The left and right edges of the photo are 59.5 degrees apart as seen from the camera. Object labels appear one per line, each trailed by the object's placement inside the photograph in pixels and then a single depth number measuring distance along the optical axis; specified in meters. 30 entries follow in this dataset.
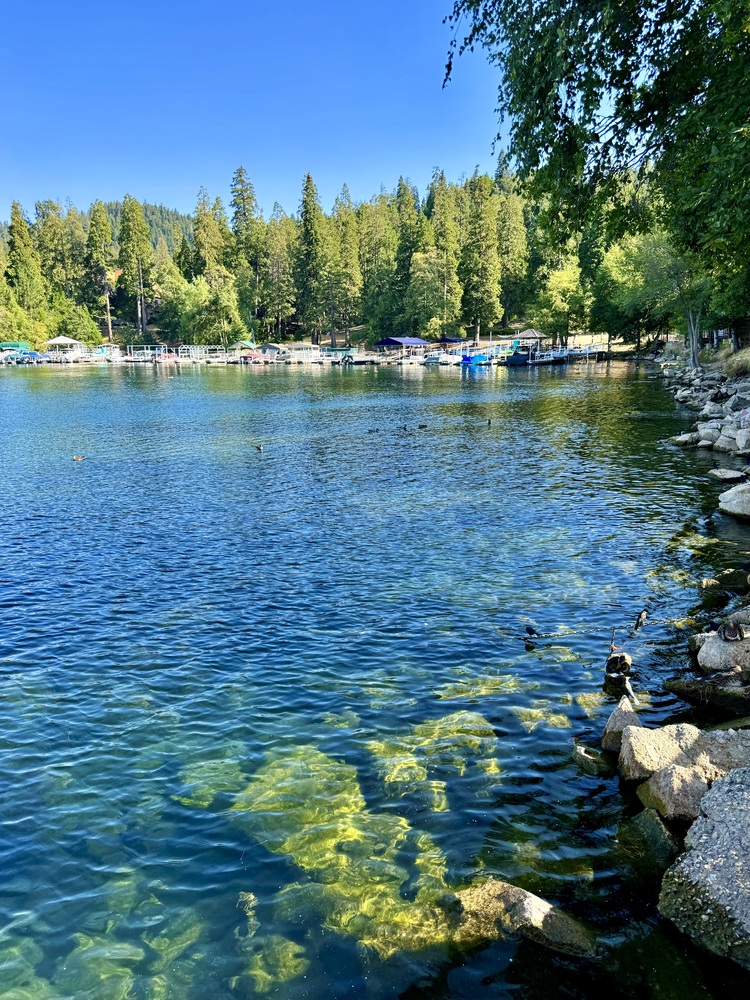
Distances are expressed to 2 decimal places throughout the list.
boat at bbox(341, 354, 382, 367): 139.00
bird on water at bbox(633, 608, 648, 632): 14.21
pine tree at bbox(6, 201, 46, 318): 152.38
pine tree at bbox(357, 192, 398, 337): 147.50
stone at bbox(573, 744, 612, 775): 9.45
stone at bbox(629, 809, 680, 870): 7.61
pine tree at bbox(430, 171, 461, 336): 135.38
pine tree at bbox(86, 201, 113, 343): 168.12
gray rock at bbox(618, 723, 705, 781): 8.68
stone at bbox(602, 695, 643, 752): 9.80
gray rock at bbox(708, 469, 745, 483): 27.29
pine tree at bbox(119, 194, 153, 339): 159.50
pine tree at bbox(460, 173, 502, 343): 132.00
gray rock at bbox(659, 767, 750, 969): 6.31
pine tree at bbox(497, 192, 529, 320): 142.25
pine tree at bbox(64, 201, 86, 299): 171.62
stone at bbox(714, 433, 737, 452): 33.53
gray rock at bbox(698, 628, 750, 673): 11.38
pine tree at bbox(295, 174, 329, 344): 150.88
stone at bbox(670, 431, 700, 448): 36.28
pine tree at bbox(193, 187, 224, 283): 162.25
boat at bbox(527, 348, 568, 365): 117.32
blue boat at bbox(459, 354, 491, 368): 122.81
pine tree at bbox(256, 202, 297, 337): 157.54
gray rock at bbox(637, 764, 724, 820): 7.93
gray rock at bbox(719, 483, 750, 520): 21.72
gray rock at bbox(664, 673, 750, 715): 10.56
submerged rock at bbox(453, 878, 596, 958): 6.49
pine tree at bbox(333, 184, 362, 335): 152.00
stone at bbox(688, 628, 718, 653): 12.75
